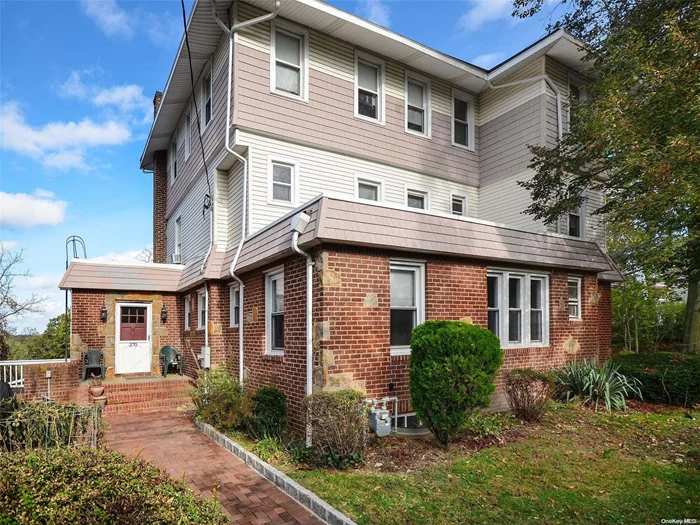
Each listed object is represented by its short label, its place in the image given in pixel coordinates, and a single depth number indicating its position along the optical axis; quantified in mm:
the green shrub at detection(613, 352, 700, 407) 8633
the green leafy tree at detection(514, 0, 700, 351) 6719
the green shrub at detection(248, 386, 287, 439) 6938
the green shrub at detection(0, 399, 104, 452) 4816
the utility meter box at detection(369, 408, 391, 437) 6520
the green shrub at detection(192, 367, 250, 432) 7535
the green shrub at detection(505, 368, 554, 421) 7352
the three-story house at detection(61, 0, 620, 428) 7109
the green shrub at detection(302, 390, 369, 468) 5555
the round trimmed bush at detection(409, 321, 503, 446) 5852
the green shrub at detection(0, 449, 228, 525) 2764
